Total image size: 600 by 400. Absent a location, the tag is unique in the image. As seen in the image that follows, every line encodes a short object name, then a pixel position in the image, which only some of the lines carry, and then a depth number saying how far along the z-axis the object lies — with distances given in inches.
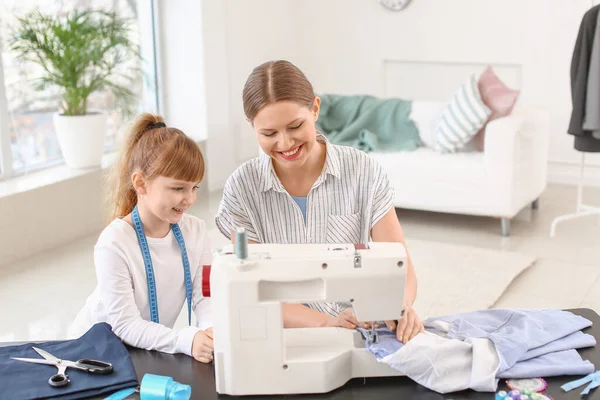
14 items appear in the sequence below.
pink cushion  189.2
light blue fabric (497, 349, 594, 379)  67.4
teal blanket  202.1
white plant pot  187.6
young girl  78.7
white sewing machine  65.1
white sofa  181.6
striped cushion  189.0
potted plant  179.9
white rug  147.7
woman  84.0
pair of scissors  67.2
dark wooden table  65.7
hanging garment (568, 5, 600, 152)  171.6
